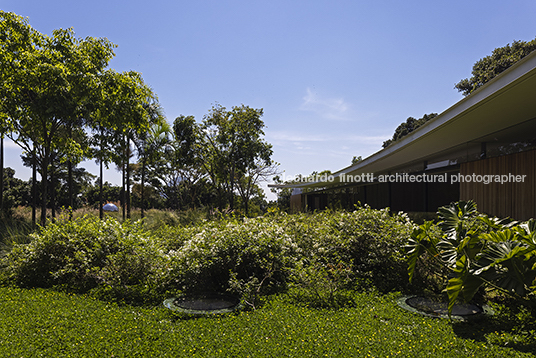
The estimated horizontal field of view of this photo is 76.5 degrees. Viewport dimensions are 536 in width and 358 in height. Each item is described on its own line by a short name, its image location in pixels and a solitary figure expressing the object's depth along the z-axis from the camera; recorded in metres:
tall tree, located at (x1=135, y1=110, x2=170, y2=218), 20.53
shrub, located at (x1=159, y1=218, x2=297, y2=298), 5.20
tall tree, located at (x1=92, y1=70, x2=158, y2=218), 10.42
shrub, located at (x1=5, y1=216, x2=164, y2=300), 5.41
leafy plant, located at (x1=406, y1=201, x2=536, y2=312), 3.42
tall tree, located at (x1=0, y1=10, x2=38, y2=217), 9.17
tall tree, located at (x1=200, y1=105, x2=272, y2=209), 21.44
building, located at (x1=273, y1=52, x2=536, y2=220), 6.17
